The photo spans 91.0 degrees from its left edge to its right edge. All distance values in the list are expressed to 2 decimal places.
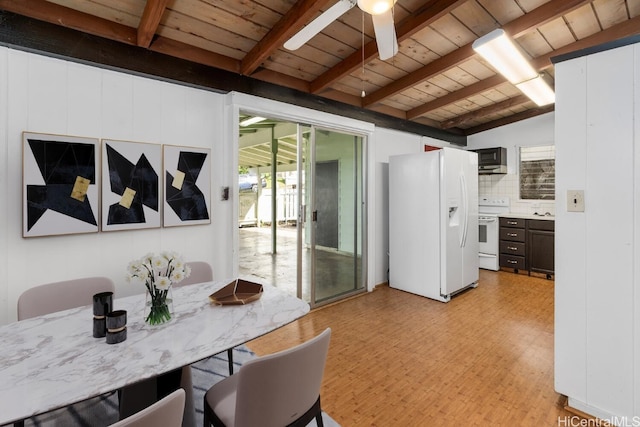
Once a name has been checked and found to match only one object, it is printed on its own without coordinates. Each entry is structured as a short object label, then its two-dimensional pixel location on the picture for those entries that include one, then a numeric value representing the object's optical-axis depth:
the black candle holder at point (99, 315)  1.35
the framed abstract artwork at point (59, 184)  2.04
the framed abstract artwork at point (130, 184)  2.33
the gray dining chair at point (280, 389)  1.04
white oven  5.38
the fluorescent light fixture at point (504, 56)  2.49
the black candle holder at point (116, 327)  1.29
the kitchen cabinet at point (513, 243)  5.07
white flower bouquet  1.47
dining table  0.99
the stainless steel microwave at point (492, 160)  5.48
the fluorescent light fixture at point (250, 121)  5.88
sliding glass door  3.70
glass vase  1.47
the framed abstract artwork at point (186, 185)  2.61
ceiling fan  1.45
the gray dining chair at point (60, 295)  1.71
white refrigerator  3.88
